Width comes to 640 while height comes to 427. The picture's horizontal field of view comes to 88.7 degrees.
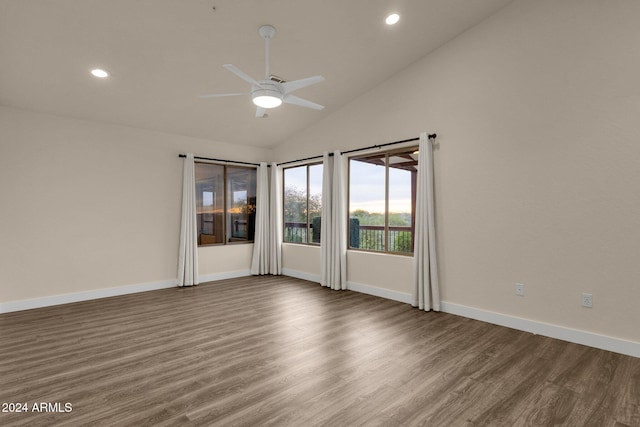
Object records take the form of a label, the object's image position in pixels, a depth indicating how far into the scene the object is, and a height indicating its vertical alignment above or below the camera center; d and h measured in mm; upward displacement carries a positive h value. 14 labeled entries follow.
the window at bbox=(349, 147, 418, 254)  5074 +429
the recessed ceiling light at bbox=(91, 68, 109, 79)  3890 +1864
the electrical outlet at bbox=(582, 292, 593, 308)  3311 -752
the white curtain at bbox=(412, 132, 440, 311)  4426 -196
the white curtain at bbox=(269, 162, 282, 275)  6973 +41
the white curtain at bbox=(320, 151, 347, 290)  5676 +65
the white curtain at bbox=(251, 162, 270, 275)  6930 -22
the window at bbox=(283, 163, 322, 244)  6641 +500
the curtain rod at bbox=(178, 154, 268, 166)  6158 +1325
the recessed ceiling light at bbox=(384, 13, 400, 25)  3710 +2390
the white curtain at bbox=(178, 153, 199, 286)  5844 -106
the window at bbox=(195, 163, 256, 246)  6410 +496
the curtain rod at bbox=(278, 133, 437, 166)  4516 +1290
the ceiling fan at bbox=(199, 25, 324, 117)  3059 +1308
